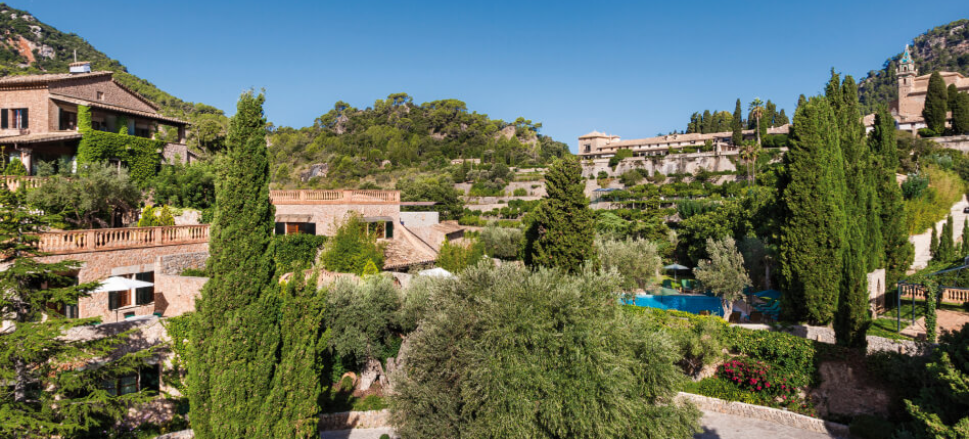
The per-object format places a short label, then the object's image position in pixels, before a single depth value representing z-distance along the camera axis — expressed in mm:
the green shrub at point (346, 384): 14586
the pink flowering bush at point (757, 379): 13734
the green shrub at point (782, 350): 13781
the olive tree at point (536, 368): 8898
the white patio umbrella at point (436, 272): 17864
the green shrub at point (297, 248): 18938
